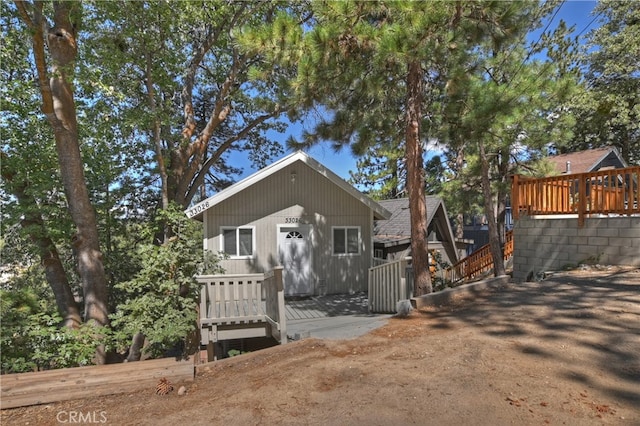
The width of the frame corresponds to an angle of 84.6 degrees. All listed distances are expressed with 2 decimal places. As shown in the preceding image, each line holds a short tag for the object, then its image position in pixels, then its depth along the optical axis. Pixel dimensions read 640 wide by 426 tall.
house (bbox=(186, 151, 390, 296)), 9.70
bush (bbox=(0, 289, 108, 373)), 5.04
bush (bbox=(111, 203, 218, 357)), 5.32
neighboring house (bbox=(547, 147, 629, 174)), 17.43
